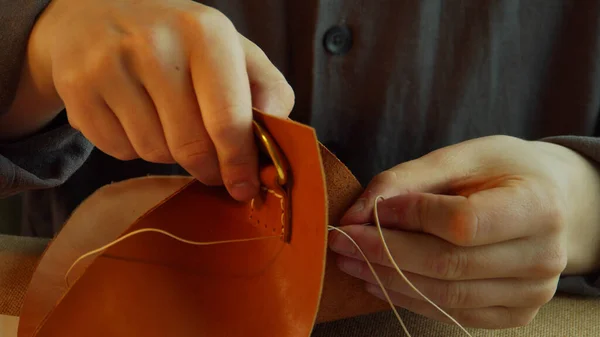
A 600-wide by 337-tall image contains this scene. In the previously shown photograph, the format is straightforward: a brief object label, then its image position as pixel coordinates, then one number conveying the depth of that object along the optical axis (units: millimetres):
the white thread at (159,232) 440
